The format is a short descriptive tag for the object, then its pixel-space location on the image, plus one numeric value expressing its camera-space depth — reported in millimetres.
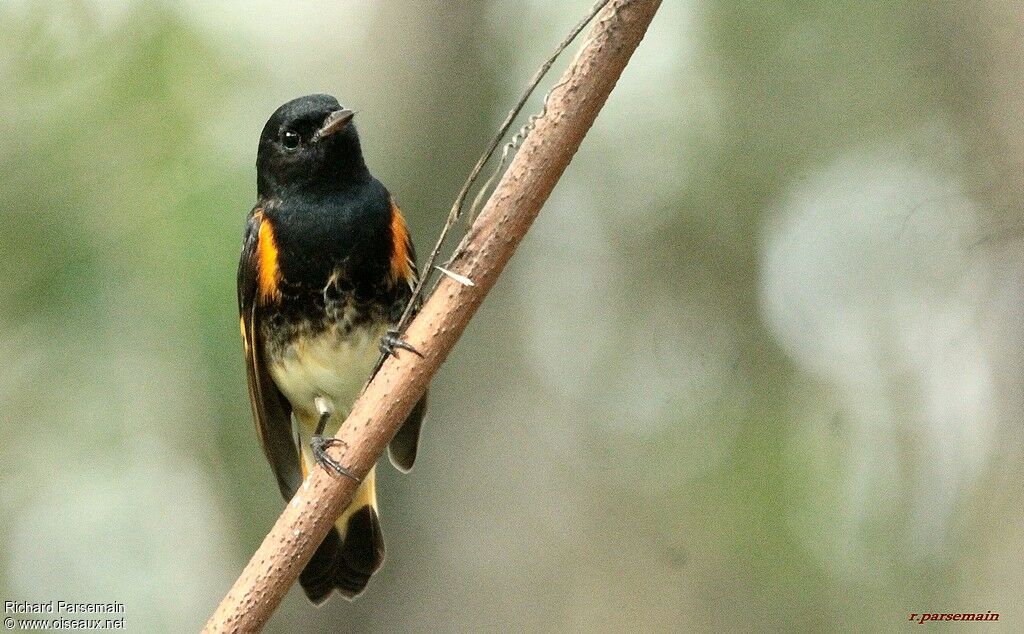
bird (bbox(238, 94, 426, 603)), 6980
